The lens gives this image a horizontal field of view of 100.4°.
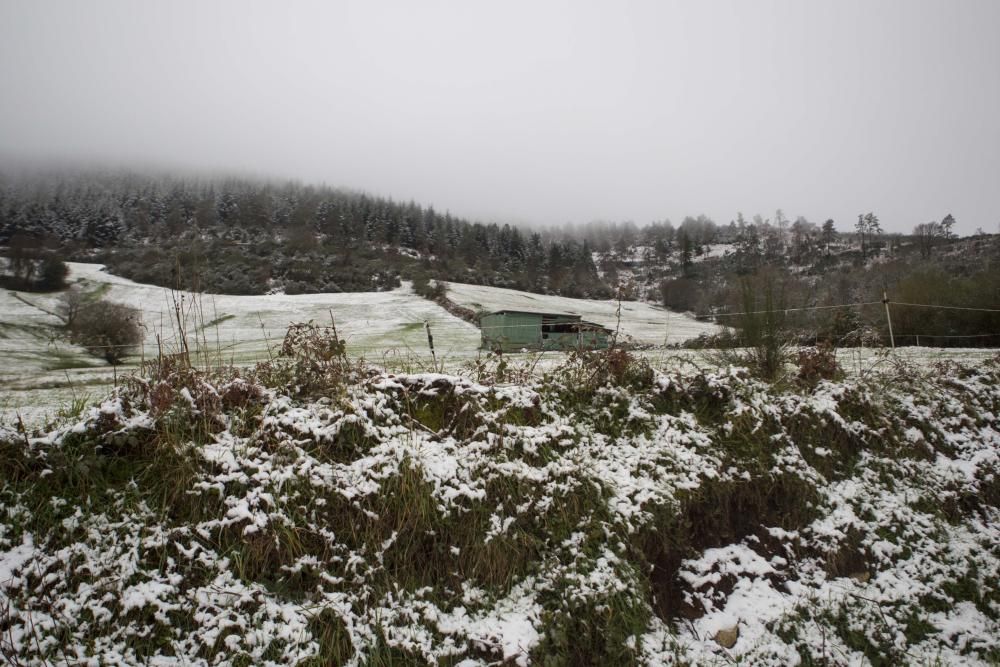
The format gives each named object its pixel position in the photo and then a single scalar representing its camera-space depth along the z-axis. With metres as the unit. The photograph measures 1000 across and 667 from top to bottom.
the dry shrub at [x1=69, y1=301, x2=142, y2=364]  15.12
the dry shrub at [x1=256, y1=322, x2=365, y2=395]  4.13
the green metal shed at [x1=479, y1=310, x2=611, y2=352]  26.64
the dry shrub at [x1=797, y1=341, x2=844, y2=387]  5.75
